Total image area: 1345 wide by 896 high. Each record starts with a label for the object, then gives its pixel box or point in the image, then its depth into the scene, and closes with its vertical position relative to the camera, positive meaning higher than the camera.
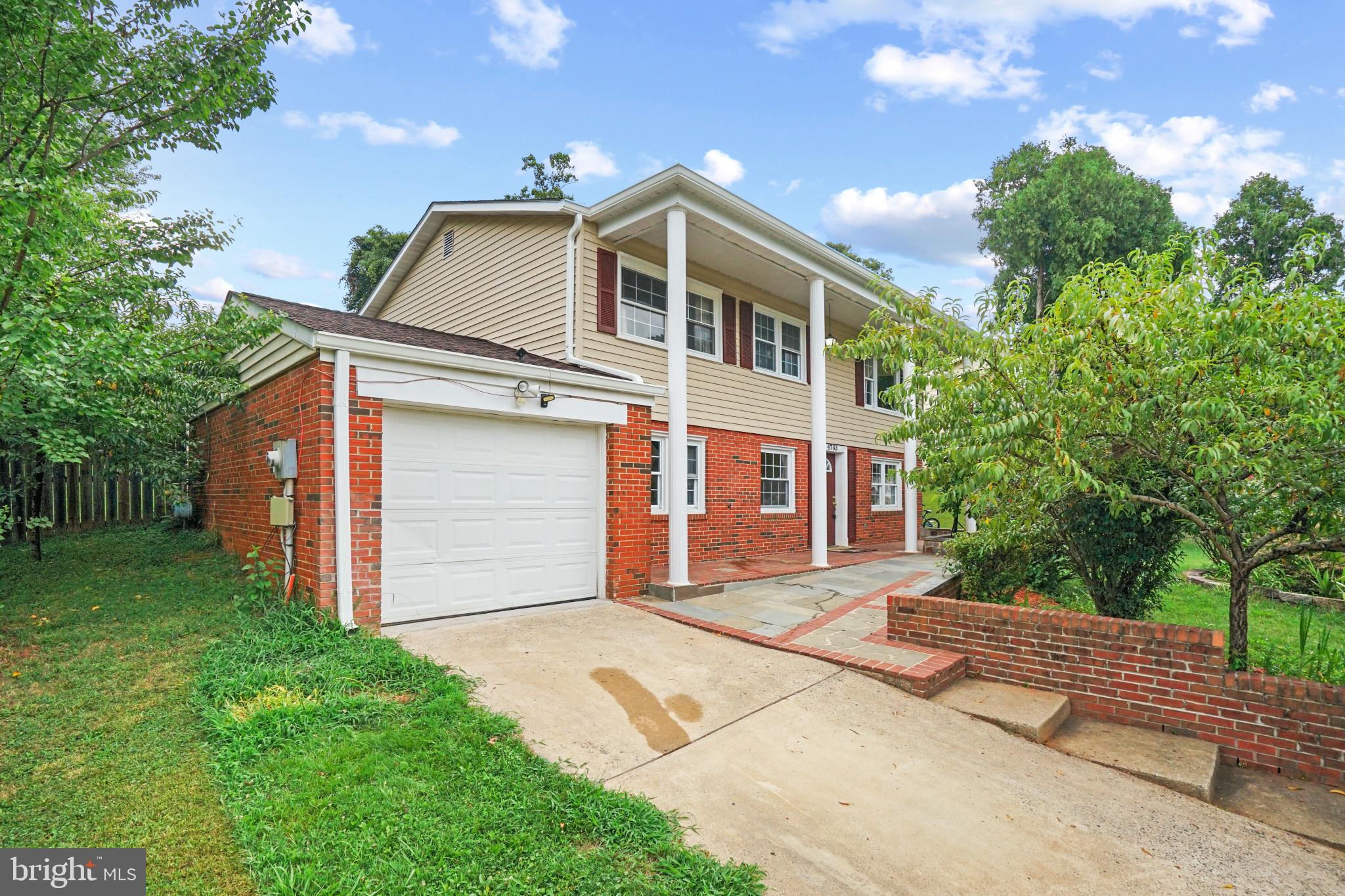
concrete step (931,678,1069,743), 4.56 -1.89
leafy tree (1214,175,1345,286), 27.53 +10.44
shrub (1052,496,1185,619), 5.62 -0.84
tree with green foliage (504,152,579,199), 21.94 +10.04
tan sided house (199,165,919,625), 5.74 +0.54
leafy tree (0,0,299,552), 4.80 +2.32
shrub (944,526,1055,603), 7.34 -1.28
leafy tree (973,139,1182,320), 25.25 +9.80
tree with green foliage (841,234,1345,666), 4.07 +0.42
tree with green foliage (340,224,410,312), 22.08 +7.34
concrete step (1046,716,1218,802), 3.97 -2.02
